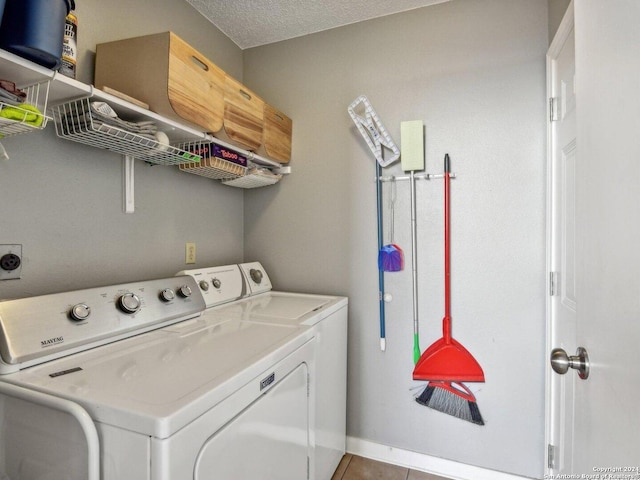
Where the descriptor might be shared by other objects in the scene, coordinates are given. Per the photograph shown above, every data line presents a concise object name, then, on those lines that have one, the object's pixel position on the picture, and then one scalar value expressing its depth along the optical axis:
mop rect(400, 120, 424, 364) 1.82
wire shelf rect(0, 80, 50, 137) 0.85
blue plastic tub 0.83
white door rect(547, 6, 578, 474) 1.35
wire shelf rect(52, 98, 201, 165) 1.08
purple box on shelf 1.58
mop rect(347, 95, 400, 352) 1.88
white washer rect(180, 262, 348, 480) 1.48
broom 1.74
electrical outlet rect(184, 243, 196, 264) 1.80
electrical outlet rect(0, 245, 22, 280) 1.06
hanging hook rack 1.83
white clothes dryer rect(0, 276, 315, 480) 0.70
